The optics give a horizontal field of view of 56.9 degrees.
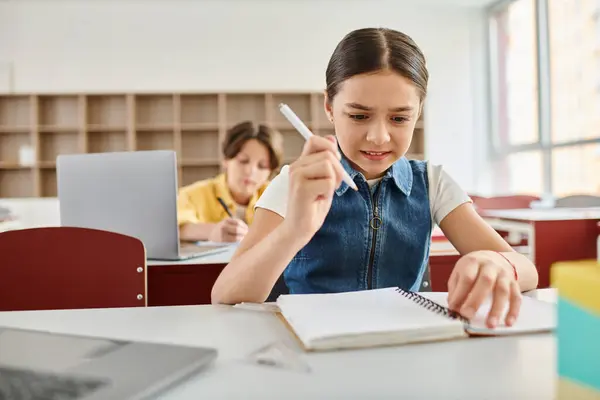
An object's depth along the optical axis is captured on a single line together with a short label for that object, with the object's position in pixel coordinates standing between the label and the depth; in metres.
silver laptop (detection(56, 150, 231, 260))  1.55
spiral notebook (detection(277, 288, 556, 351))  0.65
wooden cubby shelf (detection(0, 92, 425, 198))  5.66
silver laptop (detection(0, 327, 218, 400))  0.48
